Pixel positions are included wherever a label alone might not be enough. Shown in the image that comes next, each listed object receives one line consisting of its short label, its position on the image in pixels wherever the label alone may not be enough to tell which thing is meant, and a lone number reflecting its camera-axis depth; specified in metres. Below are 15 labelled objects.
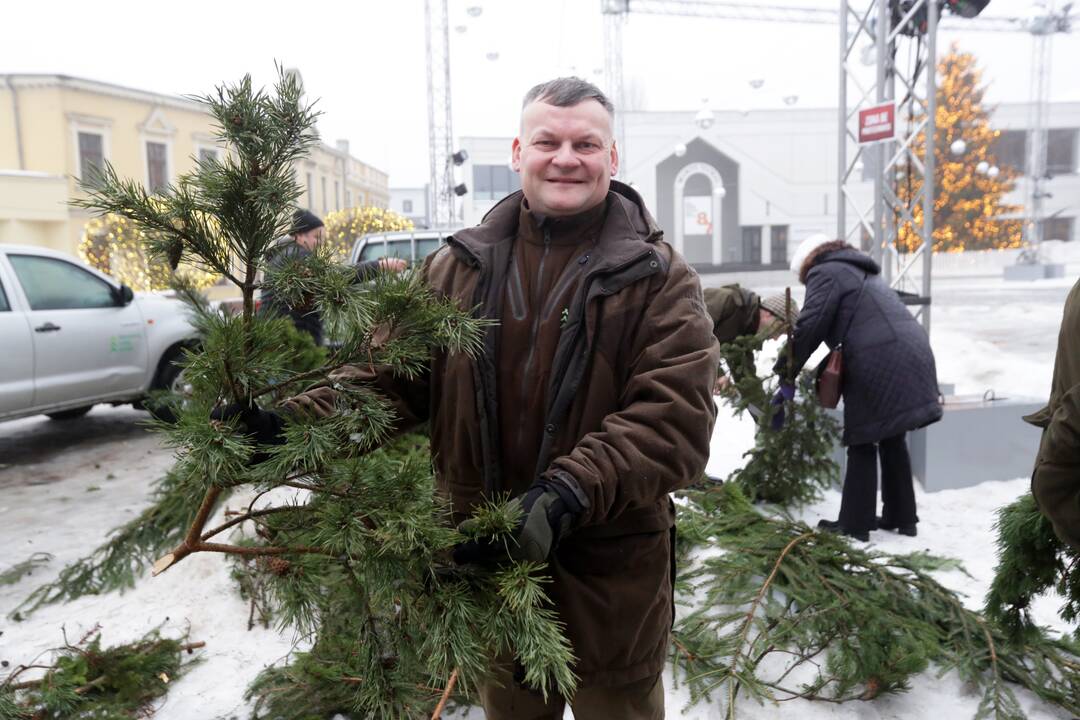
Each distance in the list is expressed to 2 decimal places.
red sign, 6.78
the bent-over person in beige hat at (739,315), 4.71
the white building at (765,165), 37.12
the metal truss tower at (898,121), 6.66
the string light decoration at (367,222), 15.51
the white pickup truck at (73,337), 6.36
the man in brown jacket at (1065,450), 1.68
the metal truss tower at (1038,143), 23.67
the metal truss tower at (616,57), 26.30
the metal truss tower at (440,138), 20.64
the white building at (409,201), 60.19
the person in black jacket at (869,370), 4.27
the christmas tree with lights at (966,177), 31.31
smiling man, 1.56
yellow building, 23.75
